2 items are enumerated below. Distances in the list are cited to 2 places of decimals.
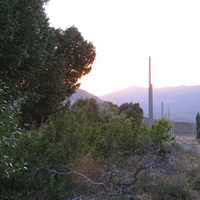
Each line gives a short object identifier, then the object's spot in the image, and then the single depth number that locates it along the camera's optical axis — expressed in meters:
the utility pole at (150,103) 22.17
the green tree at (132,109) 35.25
